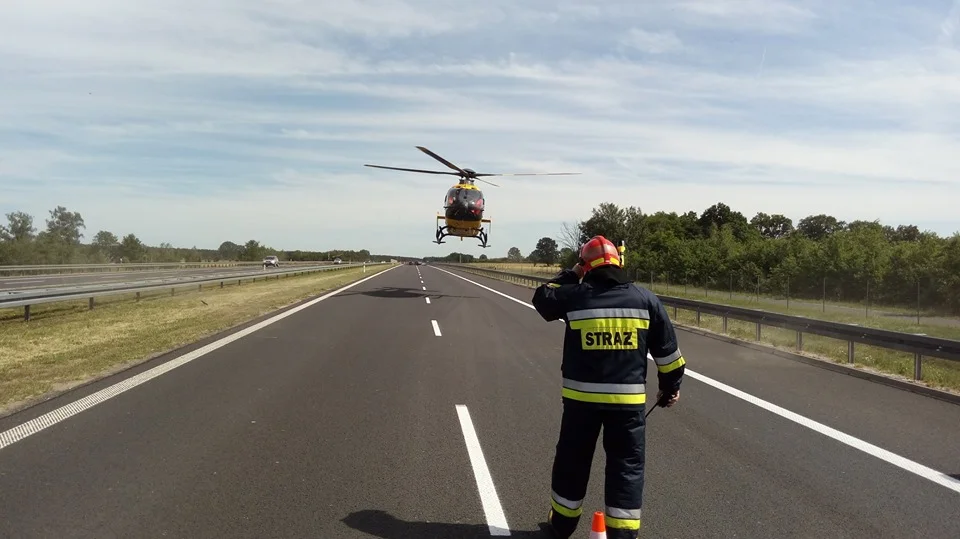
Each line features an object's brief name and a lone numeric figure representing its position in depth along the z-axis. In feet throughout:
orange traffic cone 11.68
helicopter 106.52
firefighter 13.32
